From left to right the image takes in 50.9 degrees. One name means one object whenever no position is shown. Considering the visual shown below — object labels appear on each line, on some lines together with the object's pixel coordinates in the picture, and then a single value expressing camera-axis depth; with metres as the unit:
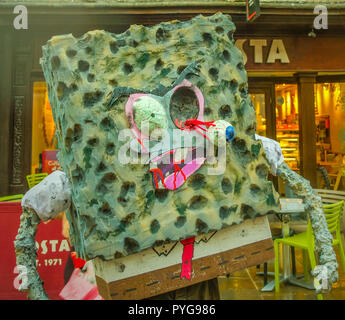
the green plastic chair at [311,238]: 3.85
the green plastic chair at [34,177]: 6.25
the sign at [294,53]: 6.72
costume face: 1.43
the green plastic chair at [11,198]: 4.31
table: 4.14
